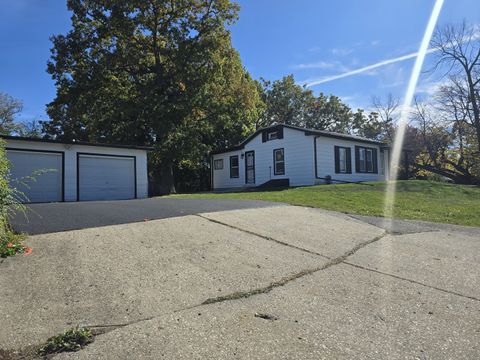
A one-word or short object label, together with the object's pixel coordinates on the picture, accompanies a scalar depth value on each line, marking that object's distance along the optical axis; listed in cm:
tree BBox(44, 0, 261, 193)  2056
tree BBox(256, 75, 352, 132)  3797
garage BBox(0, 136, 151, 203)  1478
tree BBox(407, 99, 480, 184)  3042
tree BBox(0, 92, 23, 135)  3709
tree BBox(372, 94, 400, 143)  3843
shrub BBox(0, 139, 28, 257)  453
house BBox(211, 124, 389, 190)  1945
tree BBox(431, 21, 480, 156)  2759
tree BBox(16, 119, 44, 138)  3966
